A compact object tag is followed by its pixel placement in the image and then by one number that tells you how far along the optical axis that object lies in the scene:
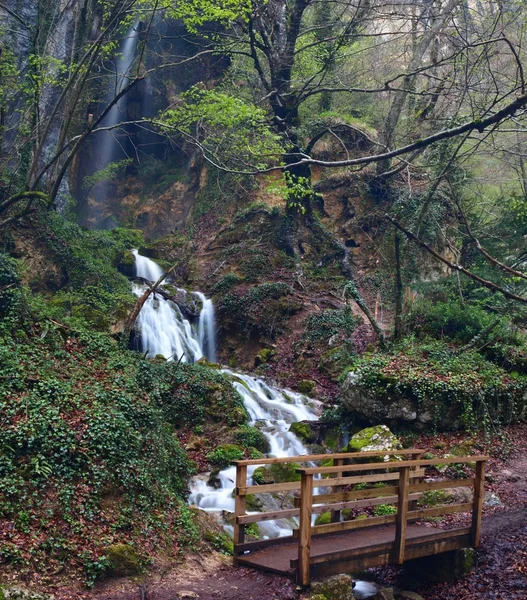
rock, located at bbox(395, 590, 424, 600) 7.19
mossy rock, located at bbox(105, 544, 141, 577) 6.29
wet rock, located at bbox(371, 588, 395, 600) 6.74
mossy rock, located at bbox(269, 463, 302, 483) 10.41
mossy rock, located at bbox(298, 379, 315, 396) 15.37
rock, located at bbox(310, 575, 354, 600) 5.81
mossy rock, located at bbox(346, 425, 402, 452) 10.60
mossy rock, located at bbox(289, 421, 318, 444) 12.40
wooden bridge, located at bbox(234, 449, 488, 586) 6.00
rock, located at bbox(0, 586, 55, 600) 5.28
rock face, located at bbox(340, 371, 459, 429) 11.75
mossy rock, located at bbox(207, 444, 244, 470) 10.63
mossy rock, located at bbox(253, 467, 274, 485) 10.15
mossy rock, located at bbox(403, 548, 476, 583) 7.47
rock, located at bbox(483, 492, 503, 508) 9.57
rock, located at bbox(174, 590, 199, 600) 6.00
